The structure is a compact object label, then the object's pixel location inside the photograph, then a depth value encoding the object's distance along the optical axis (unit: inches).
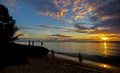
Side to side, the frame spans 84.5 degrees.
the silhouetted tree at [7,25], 421.0
